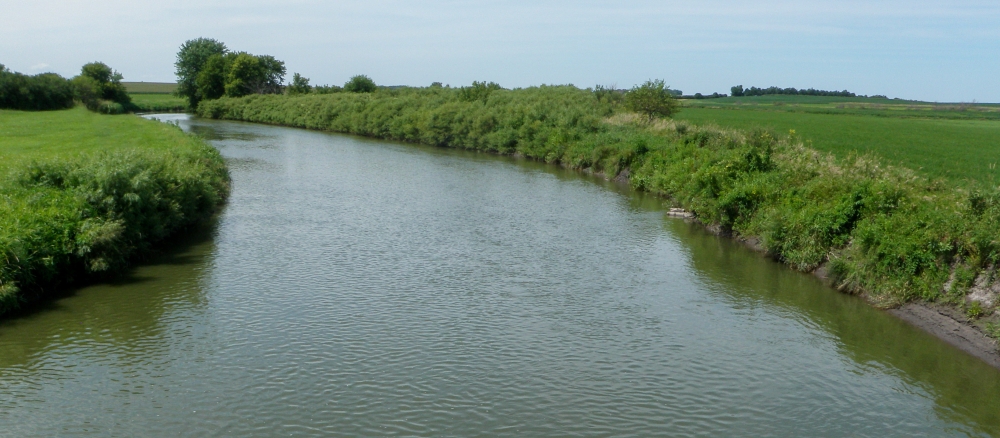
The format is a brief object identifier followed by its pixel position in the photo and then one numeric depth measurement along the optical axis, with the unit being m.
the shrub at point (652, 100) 52.28
